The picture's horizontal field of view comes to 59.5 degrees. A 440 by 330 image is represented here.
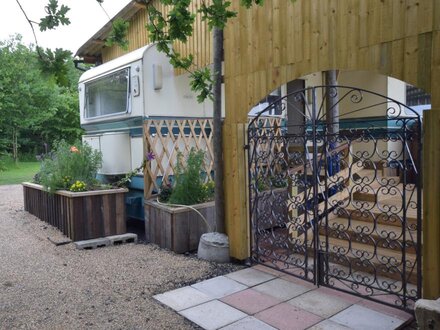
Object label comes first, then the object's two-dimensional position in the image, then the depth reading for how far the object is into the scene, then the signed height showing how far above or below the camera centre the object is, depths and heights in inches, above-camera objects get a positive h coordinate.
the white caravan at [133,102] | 207.0 +26.7
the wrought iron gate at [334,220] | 114.0 -30.8
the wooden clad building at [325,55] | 99.0 +28.3
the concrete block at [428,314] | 71.6 -32.1
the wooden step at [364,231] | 137.3 -33.7
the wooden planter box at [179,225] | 178.9 -36.6
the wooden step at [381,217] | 145.5 -29.7
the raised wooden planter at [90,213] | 195.6 -33.2
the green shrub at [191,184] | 188.1 -17.8
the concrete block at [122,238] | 197.8 -46.3
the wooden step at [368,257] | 127.5 -39.8
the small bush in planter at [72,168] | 213.3 -10.0
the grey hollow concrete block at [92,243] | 188.2 -46.5
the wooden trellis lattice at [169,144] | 201.2 +2.4
